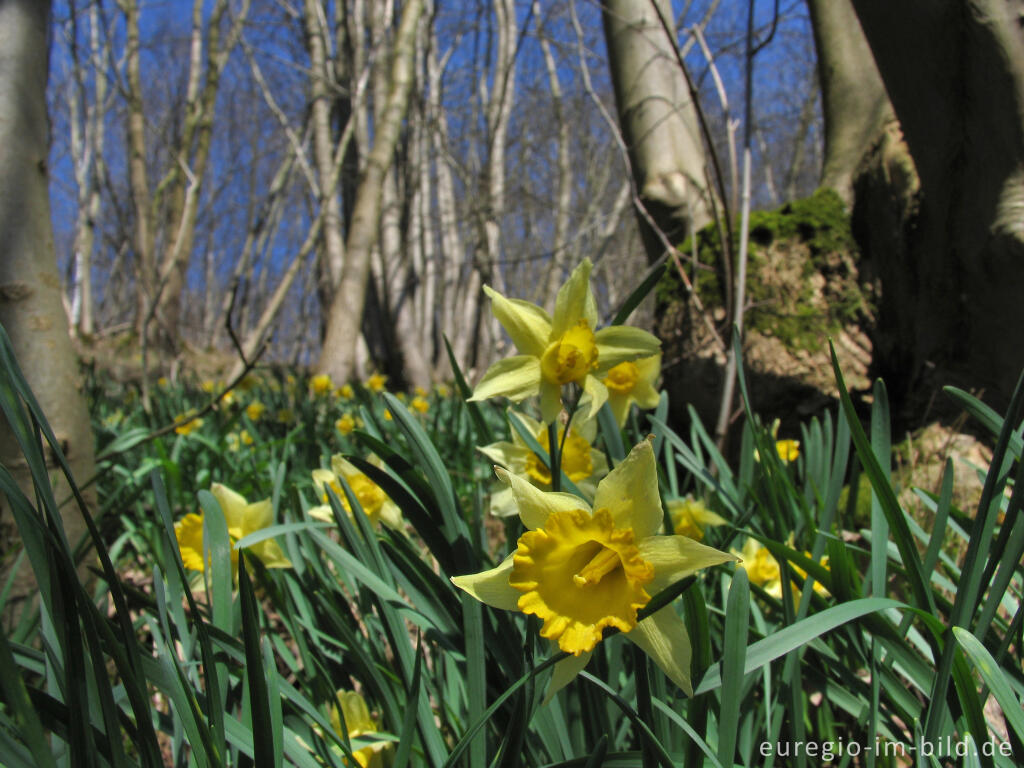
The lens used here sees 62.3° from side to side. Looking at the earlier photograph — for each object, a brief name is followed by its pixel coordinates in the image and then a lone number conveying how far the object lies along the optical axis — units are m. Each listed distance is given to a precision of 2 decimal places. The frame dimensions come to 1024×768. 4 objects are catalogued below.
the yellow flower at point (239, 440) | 2.03
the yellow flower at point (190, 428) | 1.83
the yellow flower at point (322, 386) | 2.78
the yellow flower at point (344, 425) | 1.60
